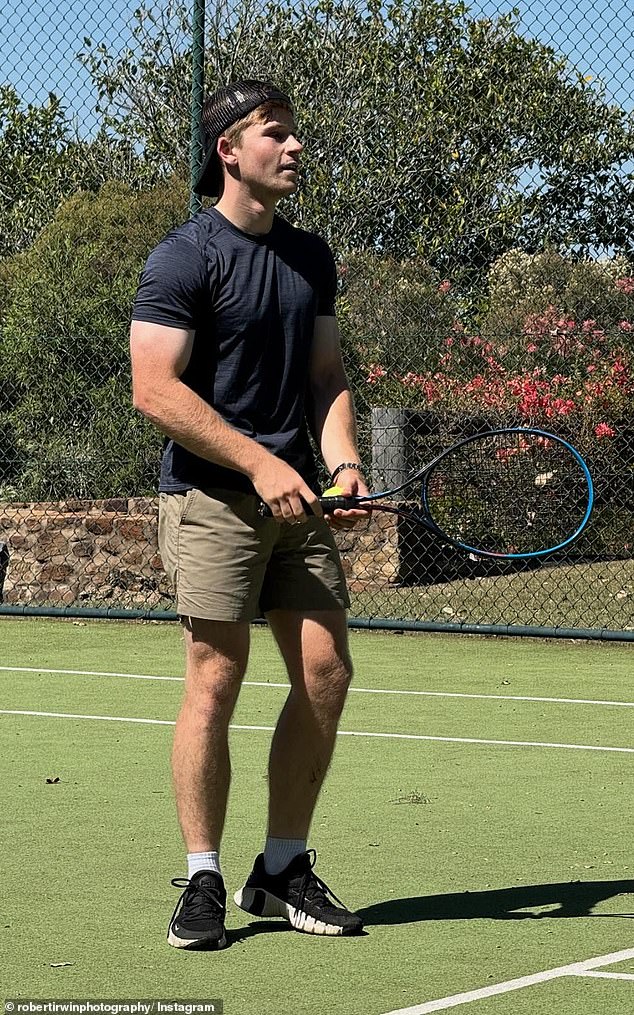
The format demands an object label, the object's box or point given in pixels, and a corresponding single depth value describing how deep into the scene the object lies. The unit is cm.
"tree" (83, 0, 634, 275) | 1534
